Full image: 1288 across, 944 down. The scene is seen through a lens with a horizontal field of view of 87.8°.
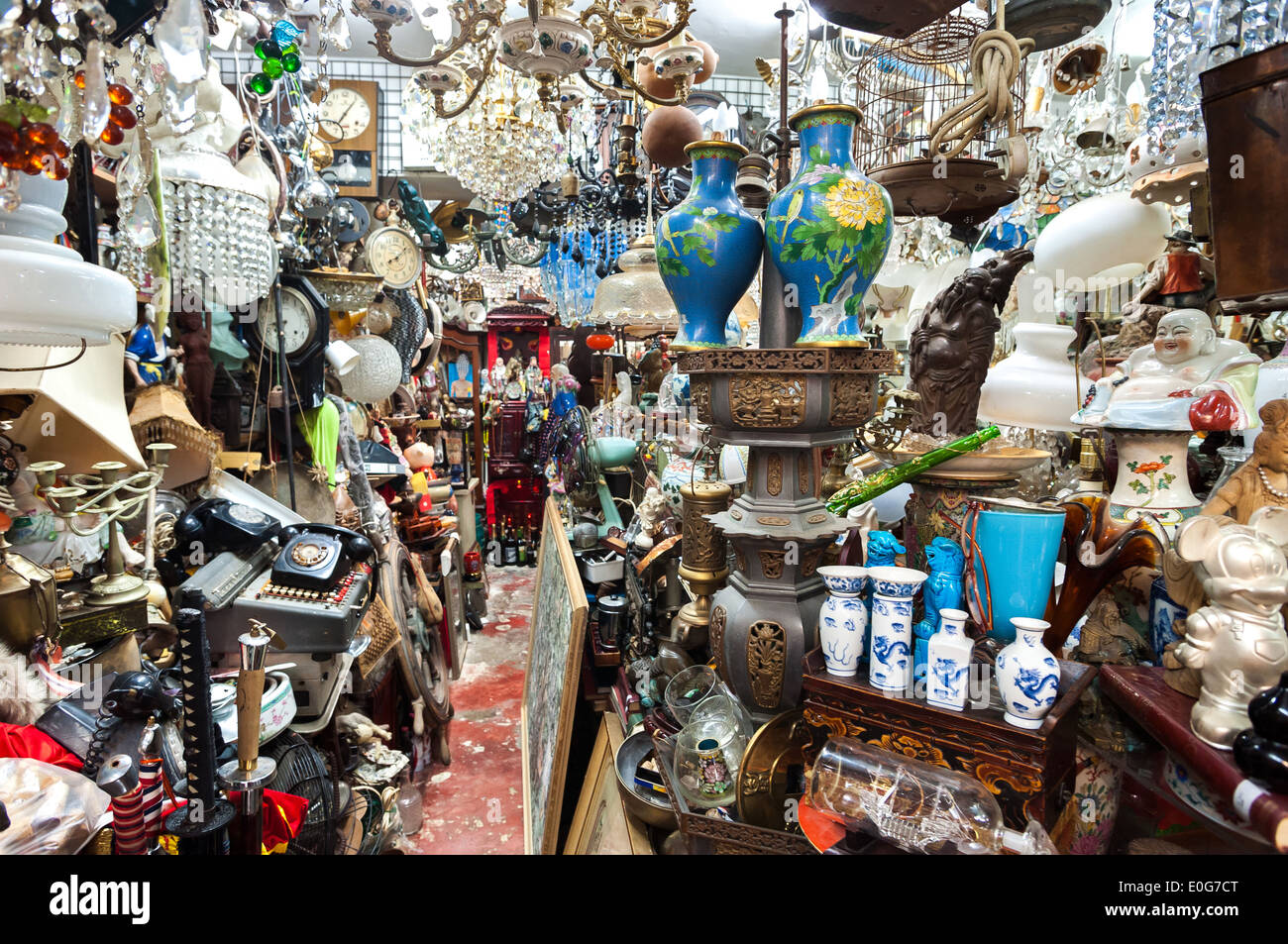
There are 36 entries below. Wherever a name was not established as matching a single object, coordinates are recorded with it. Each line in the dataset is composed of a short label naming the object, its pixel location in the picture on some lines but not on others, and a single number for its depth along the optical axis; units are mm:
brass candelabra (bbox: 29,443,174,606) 1516
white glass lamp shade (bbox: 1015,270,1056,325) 1579
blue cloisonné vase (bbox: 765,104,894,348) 1229
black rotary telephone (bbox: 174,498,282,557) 2250
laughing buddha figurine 1150
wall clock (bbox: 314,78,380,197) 3898
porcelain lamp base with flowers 1321
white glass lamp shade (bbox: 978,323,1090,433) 1433
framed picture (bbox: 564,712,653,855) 1784
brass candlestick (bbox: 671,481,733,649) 1866
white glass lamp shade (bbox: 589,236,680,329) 2346
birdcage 1445
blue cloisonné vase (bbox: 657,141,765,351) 1344
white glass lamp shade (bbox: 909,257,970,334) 2303
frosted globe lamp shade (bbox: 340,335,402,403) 3766
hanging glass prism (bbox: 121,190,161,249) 1082
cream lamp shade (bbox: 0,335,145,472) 1569
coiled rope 1215
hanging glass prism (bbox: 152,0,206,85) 890
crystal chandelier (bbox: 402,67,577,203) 2576
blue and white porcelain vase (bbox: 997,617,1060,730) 958
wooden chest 958
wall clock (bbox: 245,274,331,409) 2859
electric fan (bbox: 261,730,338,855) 1903
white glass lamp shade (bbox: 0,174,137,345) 814
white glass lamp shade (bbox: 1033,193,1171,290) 1274
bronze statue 1425
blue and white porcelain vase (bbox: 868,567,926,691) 1089
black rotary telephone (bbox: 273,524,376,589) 2336
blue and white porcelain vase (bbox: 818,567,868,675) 1152
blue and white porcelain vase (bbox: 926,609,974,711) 1021
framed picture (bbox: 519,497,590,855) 2279
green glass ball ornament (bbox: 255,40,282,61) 1350
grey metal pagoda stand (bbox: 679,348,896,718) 1353
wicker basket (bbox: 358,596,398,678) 2939
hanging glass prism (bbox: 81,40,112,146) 769
